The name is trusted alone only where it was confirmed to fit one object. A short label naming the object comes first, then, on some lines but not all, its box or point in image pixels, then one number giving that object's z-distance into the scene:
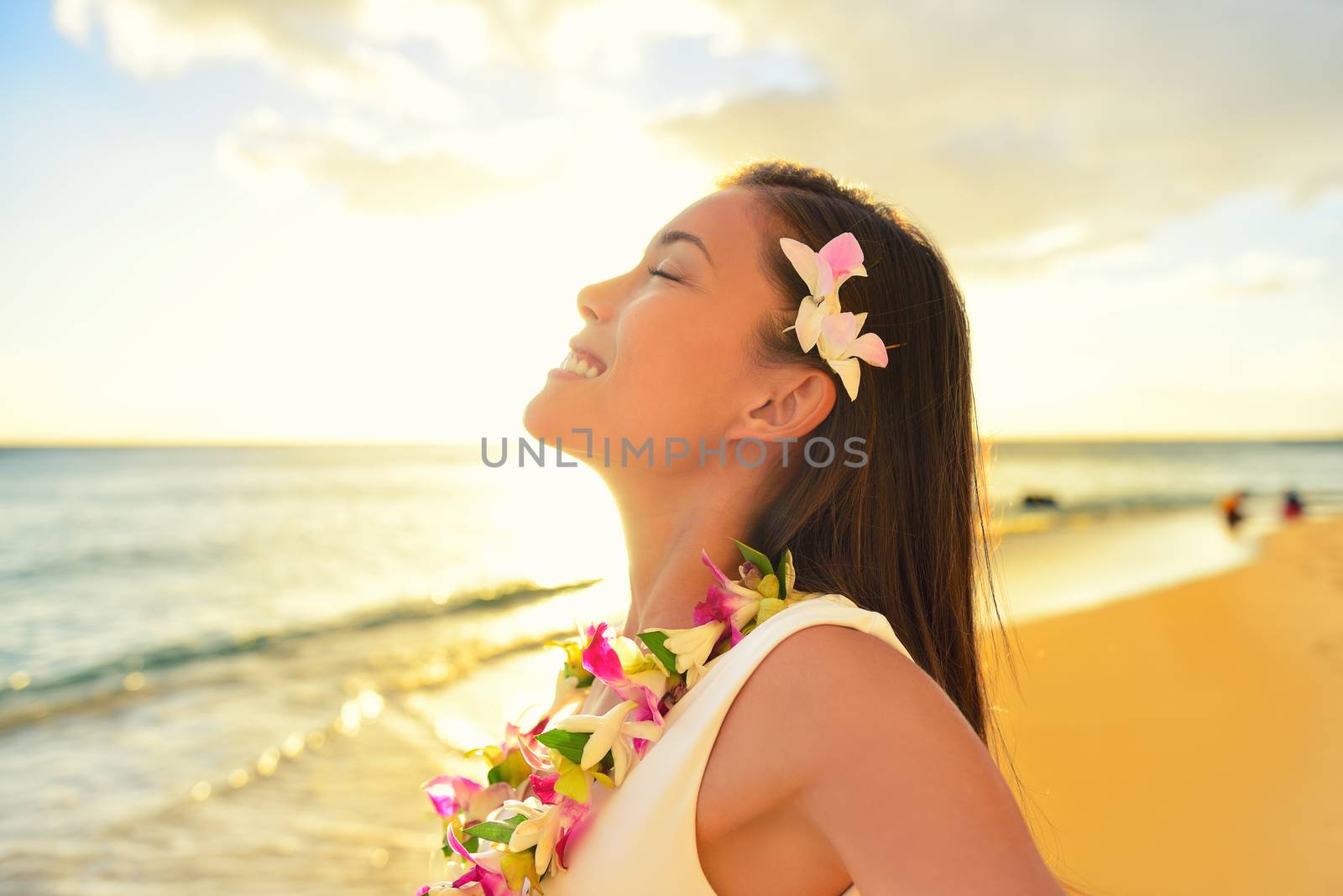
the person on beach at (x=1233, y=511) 15.50
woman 0.48
